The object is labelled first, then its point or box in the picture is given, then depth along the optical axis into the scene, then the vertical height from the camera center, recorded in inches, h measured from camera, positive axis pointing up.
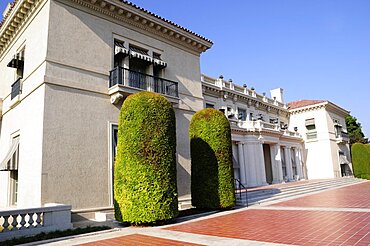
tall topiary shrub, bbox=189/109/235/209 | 478.9 +3.2
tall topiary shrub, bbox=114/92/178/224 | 360.5 +6.4
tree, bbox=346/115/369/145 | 1675.7 +175.3
